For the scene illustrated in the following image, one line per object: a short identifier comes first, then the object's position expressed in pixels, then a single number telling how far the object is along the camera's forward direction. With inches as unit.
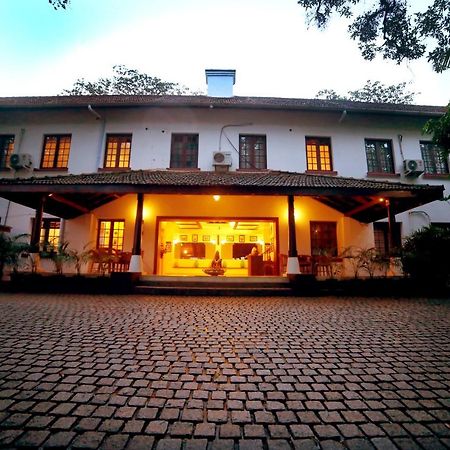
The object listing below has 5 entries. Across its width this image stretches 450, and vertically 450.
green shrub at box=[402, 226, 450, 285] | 288.7
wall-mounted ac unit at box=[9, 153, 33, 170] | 424.2
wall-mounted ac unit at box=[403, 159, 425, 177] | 428.5
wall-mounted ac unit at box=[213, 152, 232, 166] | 428.1
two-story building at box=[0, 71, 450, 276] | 415.5
